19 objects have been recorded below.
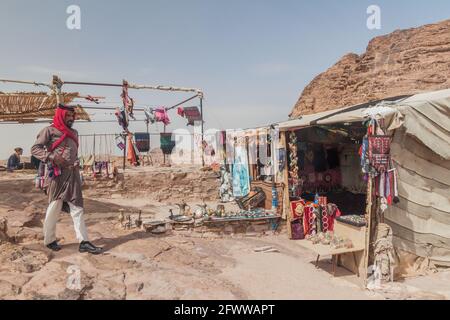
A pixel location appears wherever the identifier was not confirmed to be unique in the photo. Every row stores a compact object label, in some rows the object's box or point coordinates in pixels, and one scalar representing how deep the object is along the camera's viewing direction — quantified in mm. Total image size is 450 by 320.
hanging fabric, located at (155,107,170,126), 11504
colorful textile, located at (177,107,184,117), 11726
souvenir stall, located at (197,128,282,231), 6977
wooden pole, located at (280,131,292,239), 6959
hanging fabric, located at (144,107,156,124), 11480
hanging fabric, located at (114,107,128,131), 10211
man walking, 4012
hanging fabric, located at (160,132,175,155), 11141
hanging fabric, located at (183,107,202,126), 11602
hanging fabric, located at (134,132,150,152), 10852
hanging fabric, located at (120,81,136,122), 10023
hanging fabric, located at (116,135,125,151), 10956
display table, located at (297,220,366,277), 4809
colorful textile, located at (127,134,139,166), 10766
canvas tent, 4719
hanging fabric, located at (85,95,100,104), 10425
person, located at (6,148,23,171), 10617
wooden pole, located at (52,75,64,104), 8883
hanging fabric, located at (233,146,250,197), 9430
